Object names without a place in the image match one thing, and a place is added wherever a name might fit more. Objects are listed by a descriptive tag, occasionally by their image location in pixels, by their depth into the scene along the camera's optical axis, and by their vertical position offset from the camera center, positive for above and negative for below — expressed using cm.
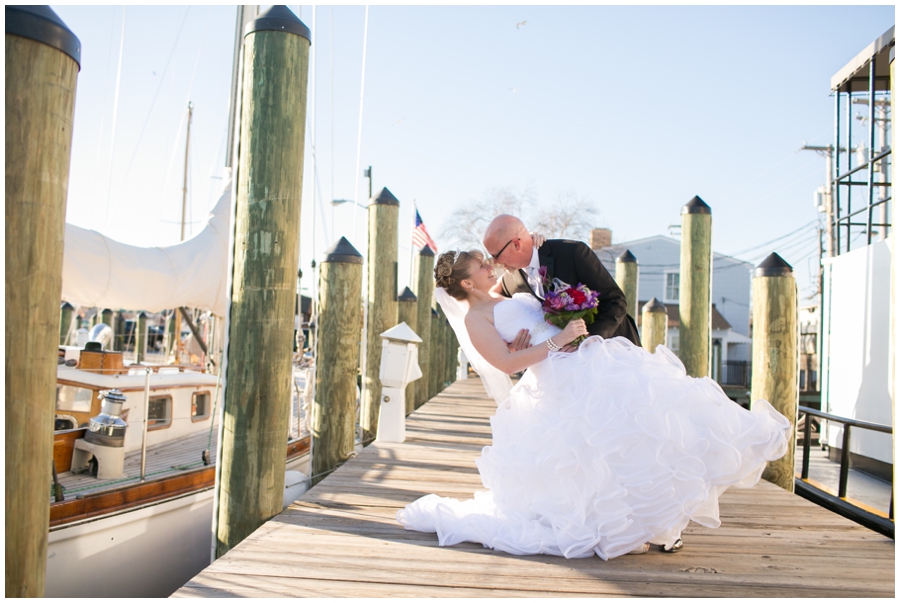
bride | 327 -54
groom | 375 +44
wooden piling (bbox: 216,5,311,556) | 389 +26
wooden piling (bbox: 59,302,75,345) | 2409 +23
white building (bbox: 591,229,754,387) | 3597 +357
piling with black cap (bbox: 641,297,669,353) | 1082 +35
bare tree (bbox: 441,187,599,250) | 3753 +663
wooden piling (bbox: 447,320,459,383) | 2044 -69
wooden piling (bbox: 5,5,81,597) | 226 +24
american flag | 1519 +229
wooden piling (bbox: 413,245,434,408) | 1134 +49
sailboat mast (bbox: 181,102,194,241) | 2359 +509
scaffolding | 768 +360
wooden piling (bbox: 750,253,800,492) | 536 +3
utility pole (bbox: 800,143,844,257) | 2270 +673
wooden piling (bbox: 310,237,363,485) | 587 -29
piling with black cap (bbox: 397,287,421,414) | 978 +38
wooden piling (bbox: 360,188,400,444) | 812 +55
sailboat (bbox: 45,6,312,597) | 565 -135
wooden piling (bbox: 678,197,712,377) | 745 +70
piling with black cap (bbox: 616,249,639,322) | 1088 +116
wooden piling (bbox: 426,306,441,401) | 1414 -54
